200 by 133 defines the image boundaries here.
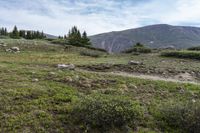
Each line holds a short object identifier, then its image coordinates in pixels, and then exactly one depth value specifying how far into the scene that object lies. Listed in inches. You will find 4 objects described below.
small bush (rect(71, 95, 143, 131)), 150.9
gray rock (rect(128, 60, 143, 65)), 346.0
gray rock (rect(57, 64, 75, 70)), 276.8
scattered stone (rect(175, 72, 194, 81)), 289.2
